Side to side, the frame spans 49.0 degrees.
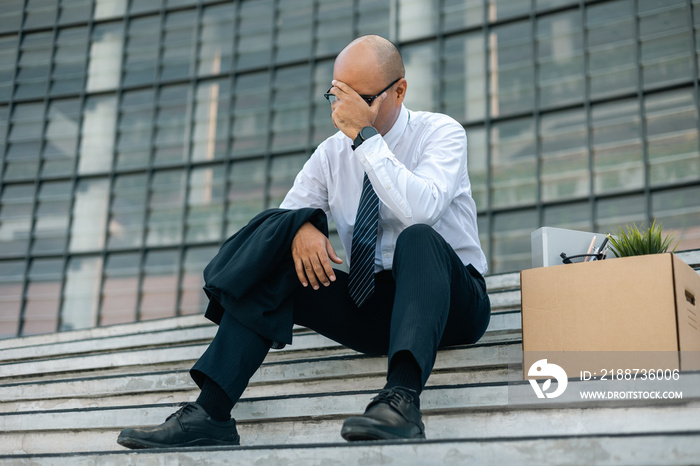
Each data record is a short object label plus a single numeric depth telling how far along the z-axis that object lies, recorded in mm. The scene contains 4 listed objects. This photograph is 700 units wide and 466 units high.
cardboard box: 2070
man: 1902
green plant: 2311
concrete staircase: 1639
